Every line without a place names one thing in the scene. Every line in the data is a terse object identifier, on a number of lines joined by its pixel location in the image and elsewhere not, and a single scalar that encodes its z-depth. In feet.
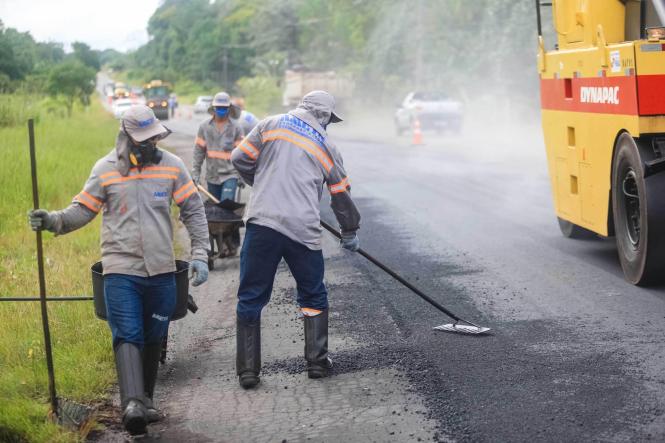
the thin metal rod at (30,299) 21.96
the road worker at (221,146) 36.96
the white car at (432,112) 117.50
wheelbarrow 35.32
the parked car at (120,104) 201.52
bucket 19.67
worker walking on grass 18.34
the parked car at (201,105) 256.91
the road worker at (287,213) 21.09
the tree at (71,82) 142.28
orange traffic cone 103.36
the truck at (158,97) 230.27
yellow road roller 26.81
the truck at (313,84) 169.89
